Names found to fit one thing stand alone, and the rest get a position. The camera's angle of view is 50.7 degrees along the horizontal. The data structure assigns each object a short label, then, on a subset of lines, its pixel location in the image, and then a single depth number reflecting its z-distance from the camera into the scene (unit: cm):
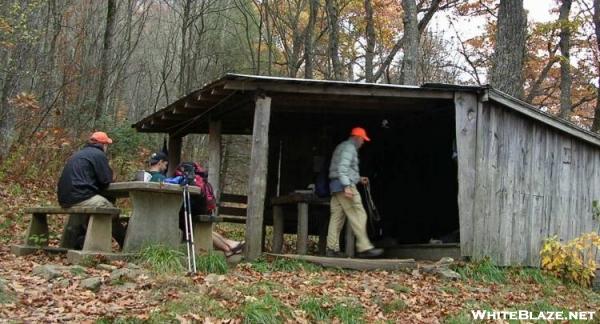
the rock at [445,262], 973
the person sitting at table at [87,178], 891
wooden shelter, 1000
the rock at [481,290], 859
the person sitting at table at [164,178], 952
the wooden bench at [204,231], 924
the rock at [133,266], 775
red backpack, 914
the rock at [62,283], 691
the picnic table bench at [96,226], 848
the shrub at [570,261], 1031
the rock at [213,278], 724
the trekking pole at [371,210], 1112
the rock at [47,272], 732
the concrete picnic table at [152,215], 855
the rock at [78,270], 753
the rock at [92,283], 686
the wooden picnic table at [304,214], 1055
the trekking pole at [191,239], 796
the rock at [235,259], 931
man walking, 1005
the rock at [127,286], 685
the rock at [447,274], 919
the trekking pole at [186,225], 803
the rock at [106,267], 781
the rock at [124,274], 718
